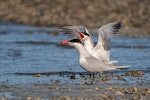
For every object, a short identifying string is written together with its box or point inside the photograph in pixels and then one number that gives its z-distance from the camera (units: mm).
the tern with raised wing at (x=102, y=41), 16531
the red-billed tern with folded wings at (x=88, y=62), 15141
